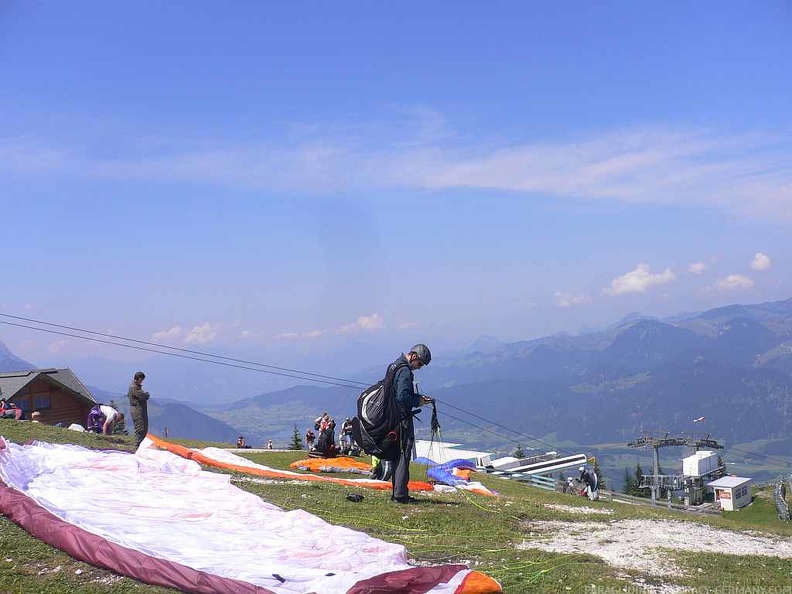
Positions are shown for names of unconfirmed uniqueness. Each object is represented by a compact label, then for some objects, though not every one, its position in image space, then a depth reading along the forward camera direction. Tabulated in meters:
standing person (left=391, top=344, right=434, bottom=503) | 13.16
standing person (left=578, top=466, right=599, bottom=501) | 30.03
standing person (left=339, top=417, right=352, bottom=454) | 23.08
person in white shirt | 24.15
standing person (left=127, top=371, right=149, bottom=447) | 19.55
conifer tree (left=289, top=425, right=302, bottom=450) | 63.93
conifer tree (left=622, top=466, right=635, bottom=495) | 106.47
